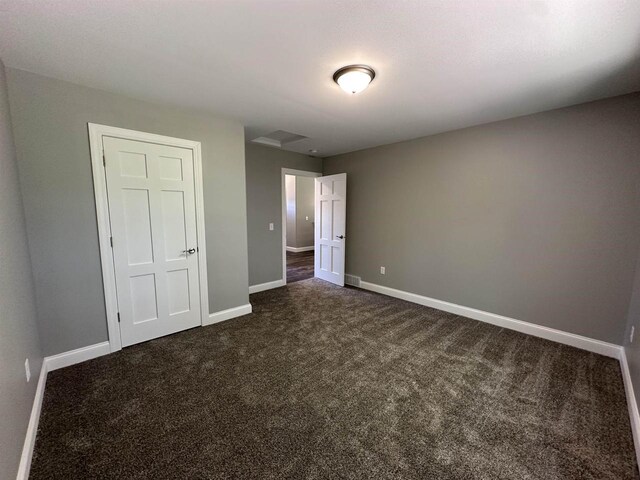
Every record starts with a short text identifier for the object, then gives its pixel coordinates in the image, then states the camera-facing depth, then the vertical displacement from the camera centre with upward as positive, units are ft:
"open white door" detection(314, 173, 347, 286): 15.87 -0.88
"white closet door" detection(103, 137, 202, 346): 8.39 -0.83
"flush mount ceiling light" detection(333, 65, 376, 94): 6.47 +3.43
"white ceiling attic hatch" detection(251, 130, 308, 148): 13.36 +4.00
